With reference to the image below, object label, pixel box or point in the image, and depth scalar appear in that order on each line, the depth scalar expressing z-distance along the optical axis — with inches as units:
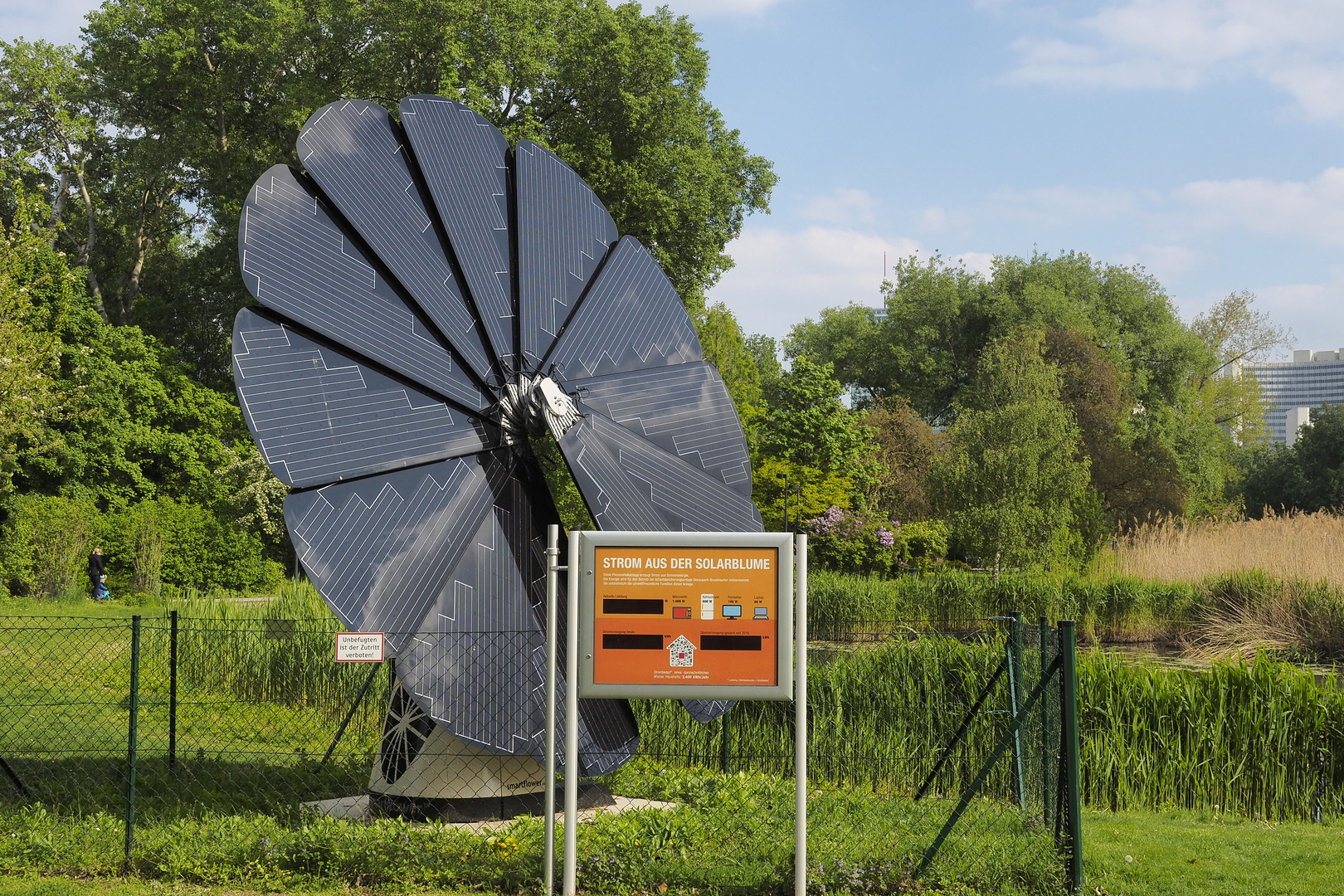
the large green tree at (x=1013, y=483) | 1099.3
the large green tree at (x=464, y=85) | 1206.3
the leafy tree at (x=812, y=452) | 1375.5
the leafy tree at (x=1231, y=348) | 2186.3
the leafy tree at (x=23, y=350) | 885.2
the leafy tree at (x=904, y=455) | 1683.1
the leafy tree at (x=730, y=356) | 1702.8
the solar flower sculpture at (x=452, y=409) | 265.0
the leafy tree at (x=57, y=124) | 1362.0
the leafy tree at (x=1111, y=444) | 1791.3
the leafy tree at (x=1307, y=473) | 1962.4
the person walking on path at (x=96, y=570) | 997.8
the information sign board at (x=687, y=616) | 246.4
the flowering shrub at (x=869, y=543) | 1323.8
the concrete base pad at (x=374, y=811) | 295.0
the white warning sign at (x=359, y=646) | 253.4
